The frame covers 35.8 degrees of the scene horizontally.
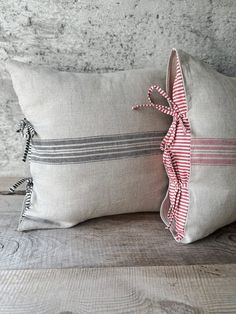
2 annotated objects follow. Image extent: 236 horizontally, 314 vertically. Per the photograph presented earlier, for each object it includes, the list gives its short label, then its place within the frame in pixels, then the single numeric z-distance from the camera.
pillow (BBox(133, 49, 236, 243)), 0.86
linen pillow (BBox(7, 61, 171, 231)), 0.91
